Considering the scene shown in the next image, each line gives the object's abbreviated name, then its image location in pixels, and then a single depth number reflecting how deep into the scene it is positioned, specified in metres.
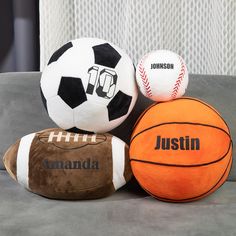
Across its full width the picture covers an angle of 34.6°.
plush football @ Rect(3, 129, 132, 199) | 1.00
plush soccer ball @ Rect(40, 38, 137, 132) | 1.04
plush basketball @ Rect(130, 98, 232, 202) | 0.96
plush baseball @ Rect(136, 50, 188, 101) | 1.04
